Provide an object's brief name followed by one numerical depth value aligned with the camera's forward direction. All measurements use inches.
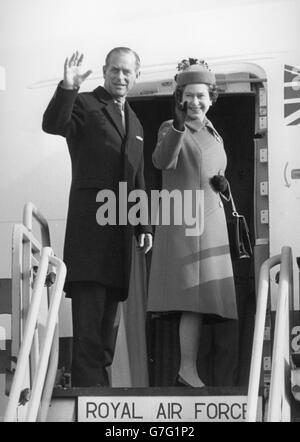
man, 367.9
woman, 366.8
